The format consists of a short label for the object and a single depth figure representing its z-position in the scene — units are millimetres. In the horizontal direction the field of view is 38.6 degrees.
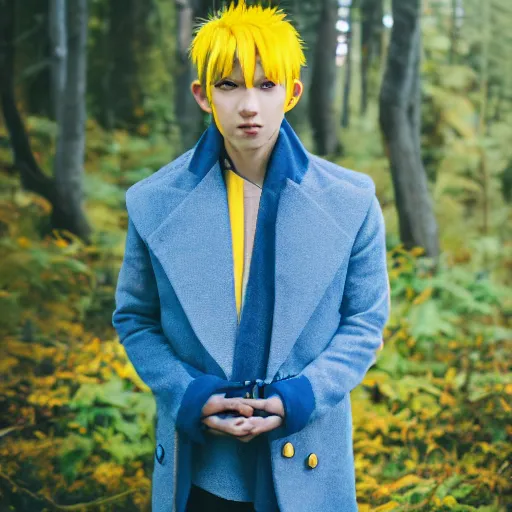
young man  1565
